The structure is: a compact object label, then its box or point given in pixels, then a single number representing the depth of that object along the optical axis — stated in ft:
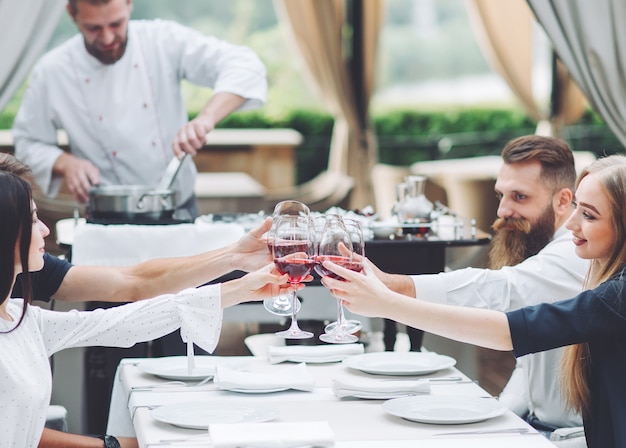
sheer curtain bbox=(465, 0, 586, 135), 25.58
